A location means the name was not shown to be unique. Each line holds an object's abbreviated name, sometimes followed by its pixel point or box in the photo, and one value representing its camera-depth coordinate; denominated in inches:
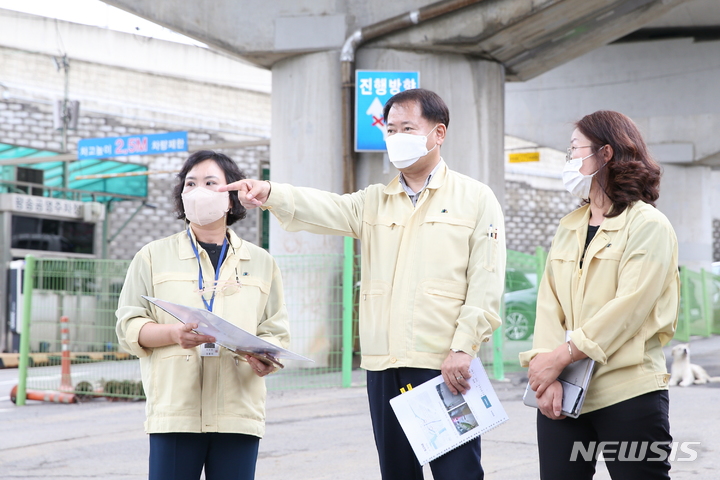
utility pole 693.3
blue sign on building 578.6
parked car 388.8
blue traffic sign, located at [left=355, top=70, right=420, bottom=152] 385.1
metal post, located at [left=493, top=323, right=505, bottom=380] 349.1
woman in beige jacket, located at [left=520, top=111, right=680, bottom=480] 98.7
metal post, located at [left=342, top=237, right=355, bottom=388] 342.3
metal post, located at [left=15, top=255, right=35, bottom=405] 336.5
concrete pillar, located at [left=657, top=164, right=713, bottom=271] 760.3
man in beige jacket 110.6
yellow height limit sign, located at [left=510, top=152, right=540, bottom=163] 716.0
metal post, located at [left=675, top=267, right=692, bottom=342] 561.3
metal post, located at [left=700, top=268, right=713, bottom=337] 607.5
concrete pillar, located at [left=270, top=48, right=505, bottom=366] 389.7
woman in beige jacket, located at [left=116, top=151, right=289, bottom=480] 107.9
